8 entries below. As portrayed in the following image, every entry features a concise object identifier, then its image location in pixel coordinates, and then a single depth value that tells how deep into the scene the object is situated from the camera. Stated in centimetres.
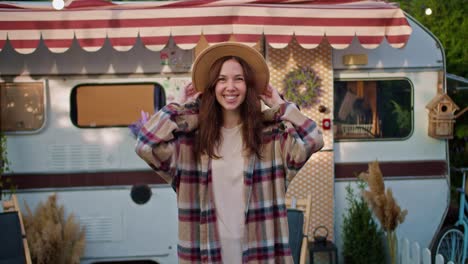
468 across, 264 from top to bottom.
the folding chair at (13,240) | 523
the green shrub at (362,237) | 575
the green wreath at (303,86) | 590
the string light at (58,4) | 526
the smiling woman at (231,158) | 258
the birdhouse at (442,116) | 592
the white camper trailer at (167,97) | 540
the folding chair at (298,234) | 486
